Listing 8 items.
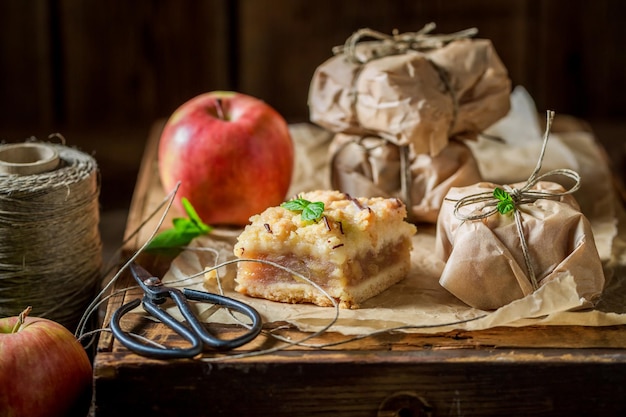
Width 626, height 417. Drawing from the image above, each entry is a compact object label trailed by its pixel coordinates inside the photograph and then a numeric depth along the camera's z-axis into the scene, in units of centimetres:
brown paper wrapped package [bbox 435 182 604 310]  69
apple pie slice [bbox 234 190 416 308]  69
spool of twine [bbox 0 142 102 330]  71
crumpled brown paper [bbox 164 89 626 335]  67
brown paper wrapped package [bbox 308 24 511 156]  78
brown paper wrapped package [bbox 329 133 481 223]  81
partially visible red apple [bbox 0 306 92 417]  65
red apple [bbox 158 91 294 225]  81
